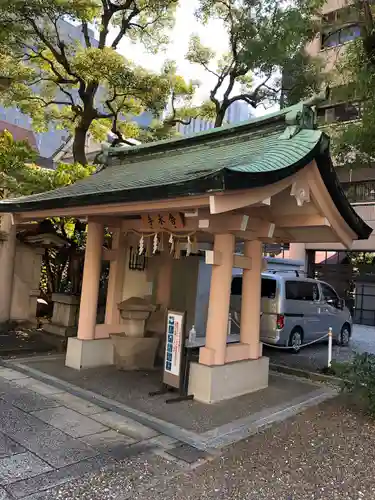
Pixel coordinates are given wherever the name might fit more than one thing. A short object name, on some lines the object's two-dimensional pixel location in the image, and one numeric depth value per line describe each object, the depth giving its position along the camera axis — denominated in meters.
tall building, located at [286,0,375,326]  21.00
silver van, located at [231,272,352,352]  10.81
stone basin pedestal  8.10
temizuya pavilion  5.48
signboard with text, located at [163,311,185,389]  6.38
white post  8.81
